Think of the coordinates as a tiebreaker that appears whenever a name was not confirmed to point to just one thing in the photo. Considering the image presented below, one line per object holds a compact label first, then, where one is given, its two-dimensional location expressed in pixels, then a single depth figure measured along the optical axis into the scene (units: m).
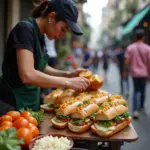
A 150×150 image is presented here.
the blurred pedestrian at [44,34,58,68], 5.03
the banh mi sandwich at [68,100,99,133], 1.91
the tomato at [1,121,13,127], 1.70
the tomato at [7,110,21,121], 1.85
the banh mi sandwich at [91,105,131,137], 1.83
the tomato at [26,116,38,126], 1.86
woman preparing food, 1.98
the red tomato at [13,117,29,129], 1.71
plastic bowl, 1.59
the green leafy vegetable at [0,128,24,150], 1.30
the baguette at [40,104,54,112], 2.44
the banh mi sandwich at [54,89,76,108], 2.42
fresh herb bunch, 2.03
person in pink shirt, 5.55
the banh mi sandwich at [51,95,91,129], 2.00
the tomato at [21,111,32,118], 1.88
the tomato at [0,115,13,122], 1.78
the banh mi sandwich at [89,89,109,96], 2.56
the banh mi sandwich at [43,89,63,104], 2.52
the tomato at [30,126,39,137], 1.73
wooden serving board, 1.82
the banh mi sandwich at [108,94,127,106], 2.22
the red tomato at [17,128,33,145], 1.60
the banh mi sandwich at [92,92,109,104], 2.26
